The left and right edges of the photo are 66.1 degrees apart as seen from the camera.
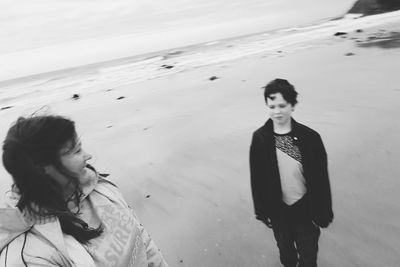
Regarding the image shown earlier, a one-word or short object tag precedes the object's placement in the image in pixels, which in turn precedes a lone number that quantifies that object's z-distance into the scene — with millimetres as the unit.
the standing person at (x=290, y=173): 2473
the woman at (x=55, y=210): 1376
